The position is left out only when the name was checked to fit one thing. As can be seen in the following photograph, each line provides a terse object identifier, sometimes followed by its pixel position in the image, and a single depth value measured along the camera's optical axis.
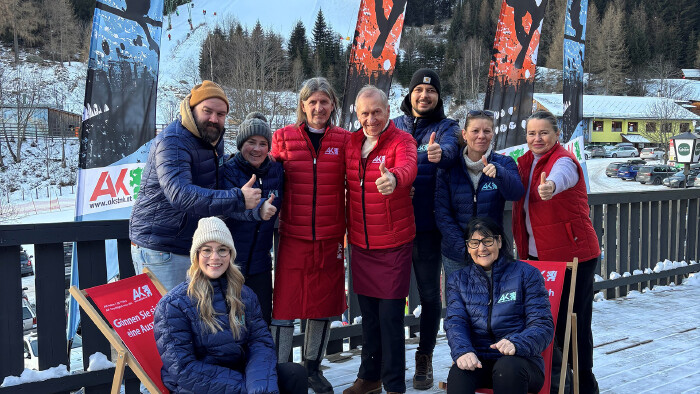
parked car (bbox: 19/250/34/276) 19.35
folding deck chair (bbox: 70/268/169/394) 2.79
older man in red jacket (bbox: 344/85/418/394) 3.43
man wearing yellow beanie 2.99
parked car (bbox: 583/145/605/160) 54.21
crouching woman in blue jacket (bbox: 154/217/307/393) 2.66
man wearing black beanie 3.74
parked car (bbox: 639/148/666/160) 51.12
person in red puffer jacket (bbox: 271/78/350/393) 3.52
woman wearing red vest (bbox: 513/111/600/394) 3.53
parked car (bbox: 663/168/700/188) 34.78
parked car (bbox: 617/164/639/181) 40.56
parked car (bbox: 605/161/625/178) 42.06
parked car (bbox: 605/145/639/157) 53.38
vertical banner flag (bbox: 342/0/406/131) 9.42
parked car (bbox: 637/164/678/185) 37.62
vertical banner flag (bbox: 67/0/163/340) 6.47
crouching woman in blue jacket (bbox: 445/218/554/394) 2.96
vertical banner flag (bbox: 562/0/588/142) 11.02
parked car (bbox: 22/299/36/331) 12.22
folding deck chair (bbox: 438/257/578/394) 3.25
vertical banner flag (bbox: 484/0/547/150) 10.53
